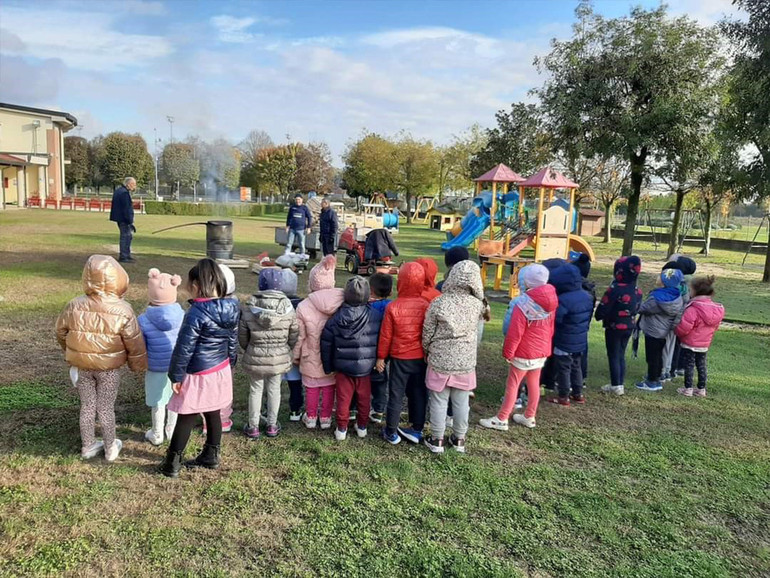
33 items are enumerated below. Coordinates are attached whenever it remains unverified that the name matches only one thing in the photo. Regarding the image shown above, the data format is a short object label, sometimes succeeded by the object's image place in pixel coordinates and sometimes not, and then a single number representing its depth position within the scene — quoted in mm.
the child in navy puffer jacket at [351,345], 4109
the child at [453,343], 4031
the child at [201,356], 3432
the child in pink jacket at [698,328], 5758
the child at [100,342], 3506
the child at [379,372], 4430
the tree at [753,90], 11320
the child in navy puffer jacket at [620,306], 5477
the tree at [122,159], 59125
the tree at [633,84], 14664
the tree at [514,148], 24078
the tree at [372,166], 47906
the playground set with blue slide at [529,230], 11695
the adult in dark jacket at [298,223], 13287
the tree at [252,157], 55562
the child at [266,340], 3992
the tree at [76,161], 62103
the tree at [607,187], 27547
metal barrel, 11484
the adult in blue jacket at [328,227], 12750
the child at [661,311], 5812
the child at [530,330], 4535
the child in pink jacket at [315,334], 4262
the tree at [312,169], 55594
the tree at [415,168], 47438
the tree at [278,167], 53812
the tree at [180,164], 57500
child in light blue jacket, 3799
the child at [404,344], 4148
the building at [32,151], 37688
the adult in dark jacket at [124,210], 11156
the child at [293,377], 4438
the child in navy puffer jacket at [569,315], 5082
